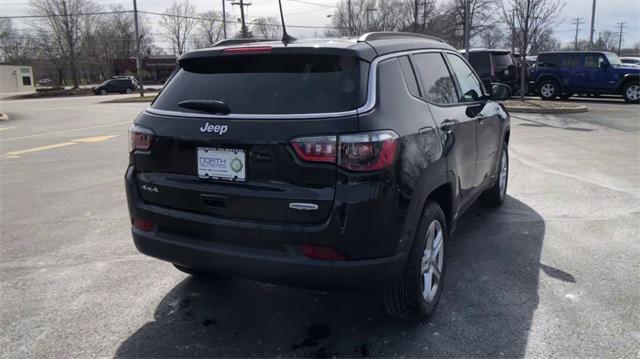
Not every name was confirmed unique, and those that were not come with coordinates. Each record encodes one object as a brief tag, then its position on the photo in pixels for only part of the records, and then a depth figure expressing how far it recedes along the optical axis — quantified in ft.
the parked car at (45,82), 268.39
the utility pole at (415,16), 118.73
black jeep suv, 8.73
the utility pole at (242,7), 143.33
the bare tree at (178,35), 302.04
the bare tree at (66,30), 206.08
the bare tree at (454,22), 151.02
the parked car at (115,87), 162.30
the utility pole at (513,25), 62.08
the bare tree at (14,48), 245.65
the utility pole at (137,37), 118.21
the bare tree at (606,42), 242.15
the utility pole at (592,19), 120.07
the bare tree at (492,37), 173.00
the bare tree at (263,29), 217.36
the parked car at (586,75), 66.13
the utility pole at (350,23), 163.12
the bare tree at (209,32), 265.54
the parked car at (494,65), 64.85
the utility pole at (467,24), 69.05
